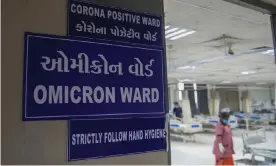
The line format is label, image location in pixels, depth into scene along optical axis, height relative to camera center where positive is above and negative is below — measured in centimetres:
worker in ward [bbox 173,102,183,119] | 1169 -54
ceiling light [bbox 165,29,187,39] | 437 +122
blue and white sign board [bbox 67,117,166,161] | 116 -18
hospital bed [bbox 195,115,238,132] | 1171 -110
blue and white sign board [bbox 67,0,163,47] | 124 +41
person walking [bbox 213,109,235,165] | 471 -84
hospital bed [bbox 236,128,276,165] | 465 -98
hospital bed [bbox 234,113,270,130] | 1277 -112
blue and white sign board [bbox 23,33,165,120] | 110 +11
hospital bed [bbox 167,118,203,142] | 939 -113
